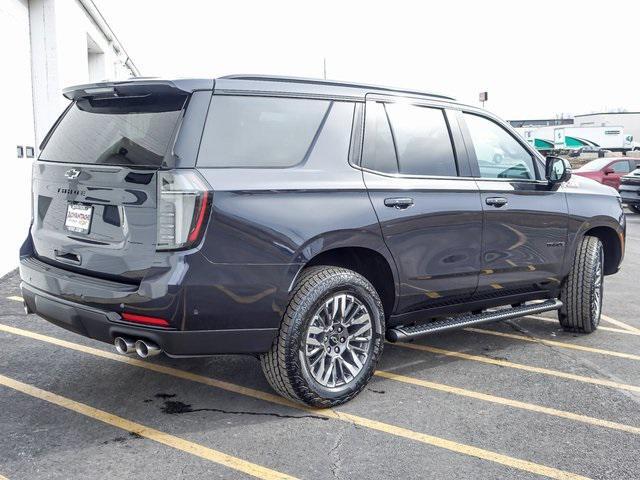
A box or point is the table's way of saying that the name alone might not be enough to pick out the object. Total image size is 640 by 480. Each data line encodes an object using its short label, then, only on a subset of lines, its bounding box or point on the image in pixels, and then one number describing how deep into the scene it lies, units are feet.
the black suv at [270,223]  11.47
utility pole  80.79
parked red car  64.44
